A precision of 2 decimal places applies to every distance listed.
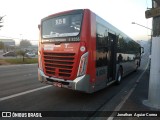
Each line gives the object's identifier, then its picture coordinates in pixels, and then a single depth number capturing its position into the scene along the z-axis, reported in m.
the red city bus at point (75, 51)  3.99
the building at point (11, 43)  81.40
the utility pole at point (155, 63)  4.13
